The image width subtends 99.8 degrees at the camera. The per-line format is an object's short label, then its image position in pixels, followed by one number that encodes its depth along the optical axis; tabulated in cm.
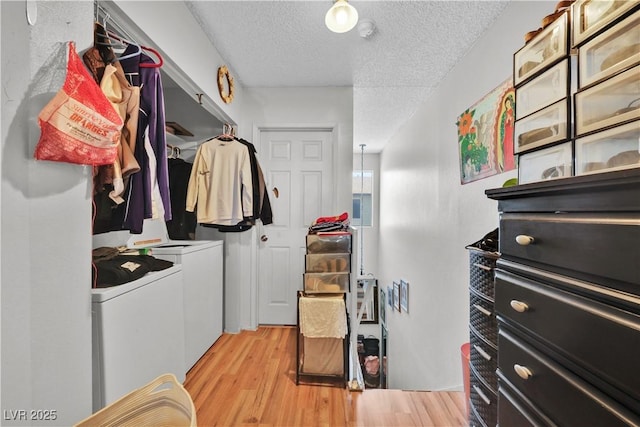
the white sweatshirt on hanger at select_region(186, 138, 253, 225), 221
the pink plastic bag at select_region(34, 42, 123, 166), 79
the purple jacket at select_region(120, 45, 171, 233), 118
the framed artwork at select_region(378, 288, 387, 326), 489
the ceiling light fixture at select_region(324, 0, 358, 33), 152
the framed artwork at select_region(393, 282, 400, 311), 405
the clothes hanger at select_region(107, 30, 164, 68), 119
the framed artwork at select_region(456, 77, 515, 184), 163
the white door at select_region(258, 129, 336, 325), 291
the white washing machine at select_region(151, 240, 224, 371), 190
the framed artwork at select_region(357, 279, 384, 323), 571
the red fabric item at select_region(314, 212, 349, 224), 214
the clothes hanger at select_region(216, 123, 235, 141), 237
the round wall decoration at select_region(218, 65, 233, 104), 225
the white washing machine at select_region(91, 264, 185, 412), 106
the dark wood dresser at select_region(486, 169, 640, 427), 52
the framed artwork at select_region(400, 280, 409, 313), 362
